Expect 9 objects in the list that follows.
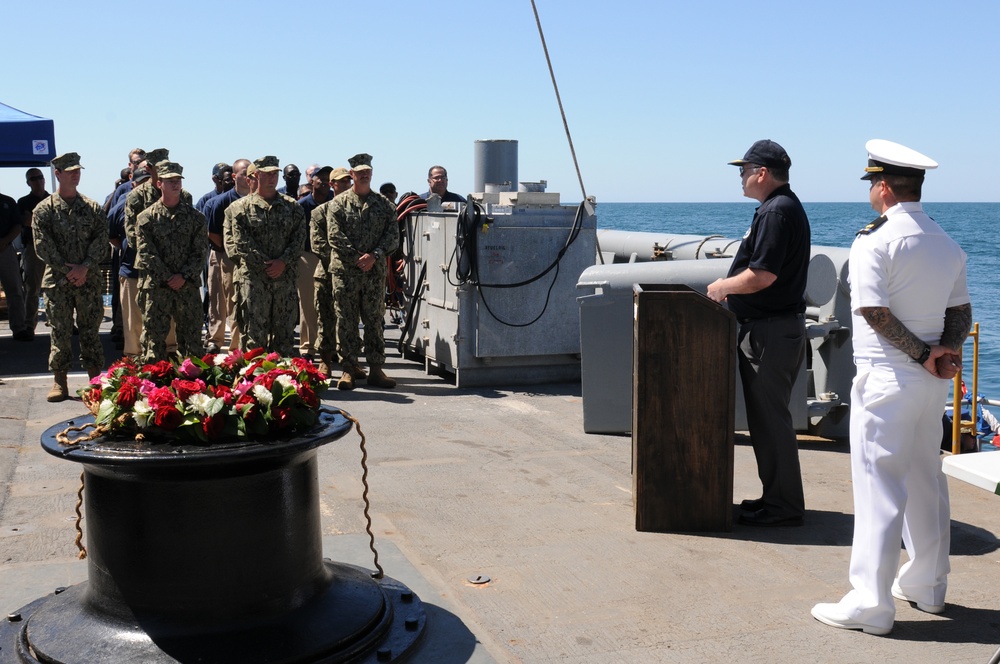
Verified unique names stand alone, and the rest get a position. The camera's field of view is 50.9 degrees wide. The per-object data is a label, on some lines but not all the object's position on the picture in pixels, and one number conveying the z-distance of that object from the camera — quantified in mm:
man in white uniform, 4066
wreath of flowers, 3570
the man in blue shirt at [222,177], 12057
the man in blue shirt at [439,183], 12586
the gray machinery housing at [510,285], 9484
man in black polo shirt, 5301
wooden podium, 5293
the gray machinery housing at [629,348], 7410
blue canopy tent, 10789
